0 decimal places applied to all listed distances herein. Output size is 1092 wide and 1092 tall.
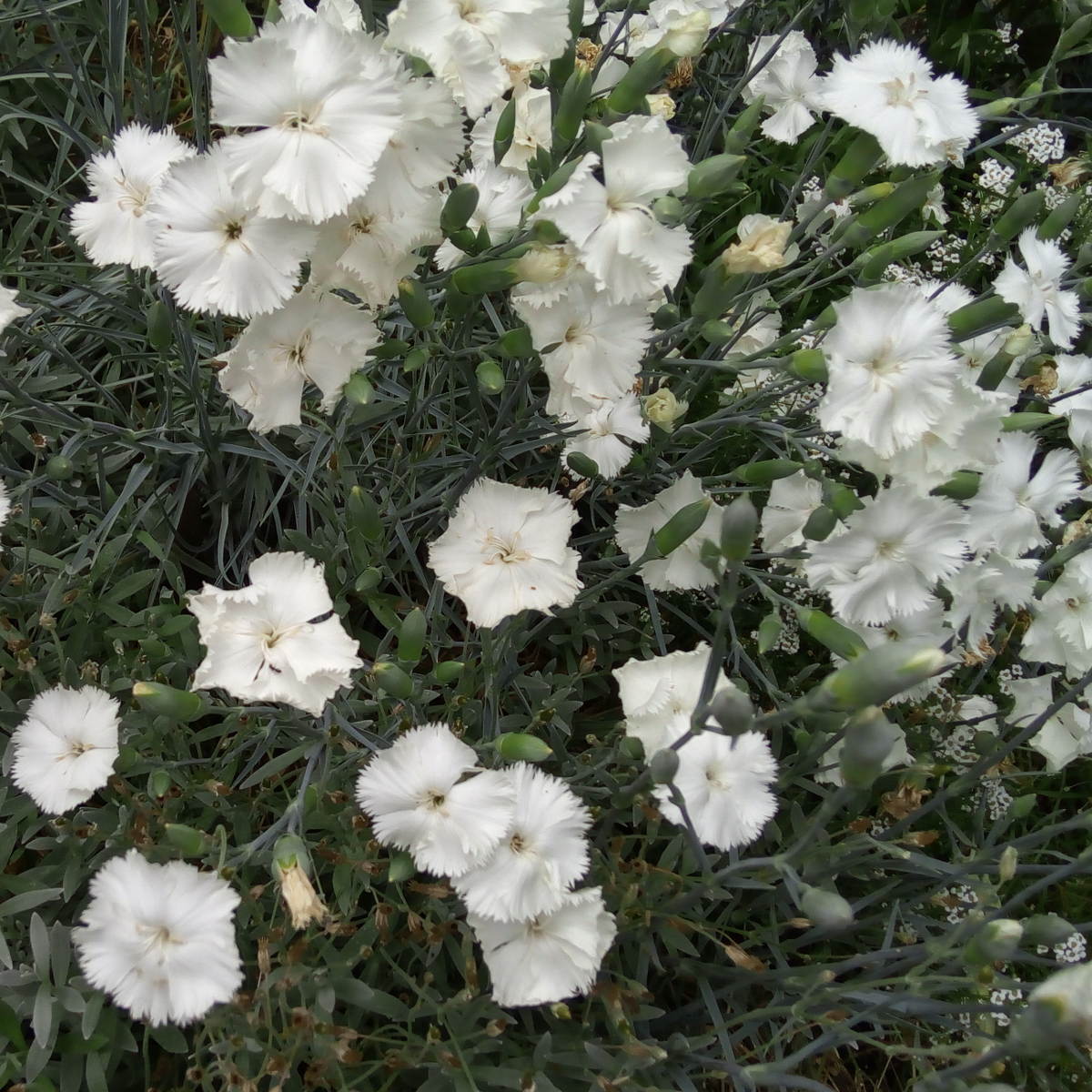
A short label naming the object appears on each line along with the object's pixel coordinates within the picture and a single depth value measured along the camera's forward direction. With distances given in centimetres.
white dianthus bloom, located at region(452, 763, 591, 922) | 32
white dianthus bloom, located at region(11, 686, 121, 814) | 34
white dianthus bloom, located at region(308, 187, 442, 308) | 32
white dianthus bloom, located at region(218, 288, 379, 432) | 33
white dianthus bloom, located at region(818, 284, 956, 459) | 33
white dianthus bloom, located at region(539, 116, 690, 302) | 32
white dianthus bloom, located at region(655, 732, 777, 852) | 34
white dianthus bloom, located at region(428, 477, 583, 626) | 35
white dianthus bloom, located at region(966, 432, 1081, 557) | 39
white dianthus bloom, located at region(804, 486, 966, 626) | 35
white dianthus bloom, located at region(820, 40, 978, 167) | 36
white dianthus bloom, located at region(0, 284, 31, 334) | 35
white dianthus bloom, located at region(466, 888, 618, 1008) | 33
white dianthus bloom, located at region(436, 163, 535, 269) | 37
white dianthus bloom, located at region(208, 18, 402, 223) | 30
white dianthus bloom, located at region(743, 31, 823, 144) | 48
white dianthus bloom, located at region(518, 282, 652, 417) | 34
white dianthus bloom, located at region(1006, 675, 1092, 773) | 40
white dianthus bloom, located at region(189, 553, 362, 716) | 32
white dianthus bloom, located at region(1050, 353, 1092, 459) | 42
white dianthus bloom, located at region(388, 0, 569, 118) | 32
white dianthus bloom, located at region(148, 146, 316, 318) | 31
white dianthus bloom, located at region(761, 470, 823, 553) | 39
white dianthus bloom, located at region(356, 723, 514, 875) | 32
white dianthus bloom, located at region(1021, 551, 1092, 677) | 39
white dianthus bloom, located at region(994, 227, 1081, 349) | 40
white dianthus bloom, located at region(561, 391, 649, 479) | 41
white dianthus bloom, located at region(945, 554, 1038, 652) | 37
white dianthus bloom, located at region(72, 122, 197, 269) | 37
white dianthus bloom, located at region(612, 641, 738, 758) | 35
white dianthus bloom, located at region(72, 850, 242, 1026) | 30
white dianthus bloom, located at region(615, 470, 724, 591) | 39
